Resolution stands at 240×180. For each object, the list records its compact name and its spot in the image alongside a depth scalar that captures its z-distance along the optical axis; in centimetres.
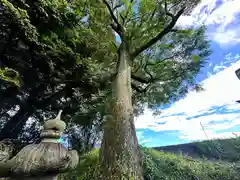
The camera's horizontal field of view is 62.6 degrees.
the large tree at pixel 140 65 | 358
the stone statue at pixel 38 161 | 101
